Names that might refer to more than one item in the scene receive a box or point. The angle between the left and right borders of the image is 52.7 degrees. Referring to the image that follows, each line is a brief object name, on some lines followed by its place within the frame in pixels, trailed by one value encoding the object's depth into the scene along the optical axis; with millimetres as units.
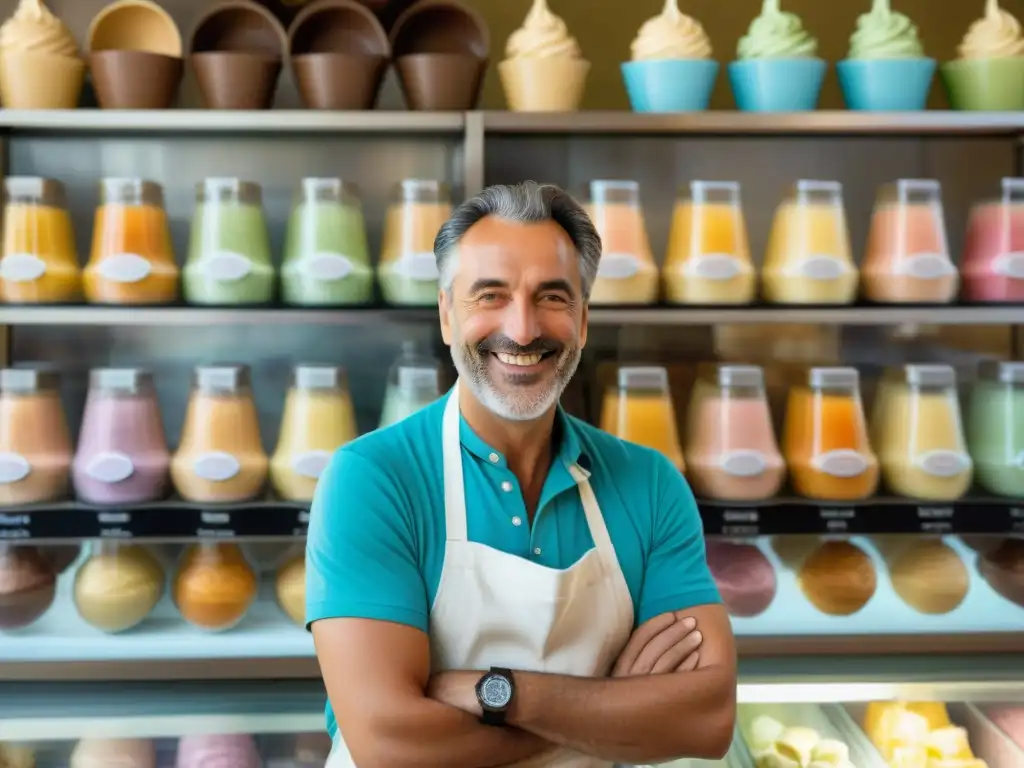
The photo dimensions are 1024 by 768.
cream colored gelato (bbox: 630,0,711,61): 1903
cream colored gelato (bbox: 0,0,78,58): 1835
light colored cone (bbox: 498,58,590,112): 1903
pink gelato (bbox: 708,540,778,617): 1971
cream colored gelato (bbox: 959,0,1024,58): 1921
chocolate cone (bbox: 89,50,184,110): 1834
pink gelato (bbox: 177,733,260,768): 1841
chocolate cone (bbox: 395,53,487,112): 1870
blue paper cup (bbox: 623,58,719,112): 1905
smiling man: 1167
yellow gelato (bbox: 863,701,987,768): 1877
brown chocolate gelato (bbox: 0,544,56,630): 1893
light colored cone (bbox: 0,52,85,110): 1841
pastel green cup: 1921
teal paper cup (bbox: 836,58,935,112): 1912
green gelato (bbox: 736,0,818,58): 1900
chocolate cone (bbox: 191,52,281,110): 1845
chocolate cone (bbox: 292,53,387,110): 1854
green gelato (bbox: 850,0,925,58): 1911
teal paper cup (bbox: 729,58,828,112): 1905
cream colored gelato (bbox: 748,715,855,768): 1844
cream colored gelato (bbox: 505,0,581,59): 1899
